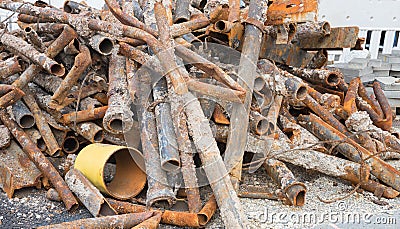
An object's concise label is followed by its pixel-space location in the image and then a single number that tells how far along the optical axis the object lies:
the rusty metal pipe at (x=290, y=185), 3.42
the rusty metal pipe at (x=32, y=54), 3.88
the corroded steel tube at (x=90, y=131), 3.83
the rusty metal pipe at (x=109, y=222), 2.85
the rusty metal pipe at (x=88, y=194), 3.17
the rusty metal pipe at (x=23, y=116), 3.95
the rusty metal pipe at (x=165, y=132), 3.32
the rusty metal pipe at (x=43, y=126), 3.87
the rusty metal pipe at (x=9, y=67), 4.05
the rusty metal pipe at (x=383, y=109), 4.83
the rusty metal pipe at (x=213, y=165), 2.94
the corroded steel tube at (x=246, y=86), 3.46
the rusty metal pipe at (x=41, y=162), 3.36
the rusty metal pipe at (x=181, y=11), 4.58
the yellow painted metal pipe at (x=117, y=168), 3.38
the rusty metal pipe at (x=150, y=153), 3.24
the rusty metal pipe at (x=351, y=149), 3.76
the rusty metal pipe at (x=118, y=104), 3.57
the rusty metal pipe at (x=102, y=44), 4.00
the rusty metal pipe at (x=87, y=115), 3.85
